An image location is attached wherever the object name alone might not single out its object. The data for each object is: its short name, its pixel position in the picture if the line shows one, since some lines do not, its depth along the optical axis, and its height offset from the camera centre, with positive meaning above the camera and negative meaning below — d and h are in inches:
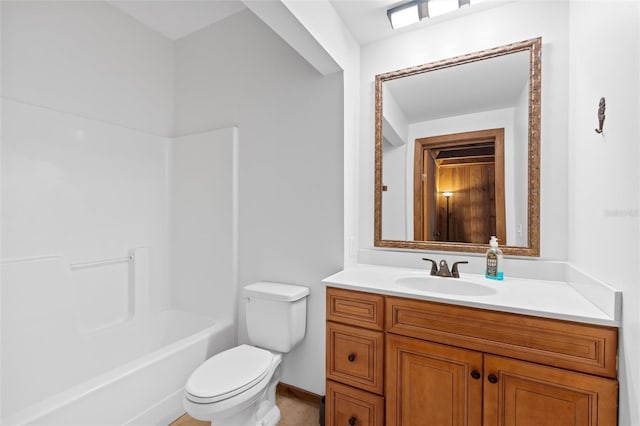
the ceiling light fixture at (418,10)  60.1 +44.2
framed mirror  59.3 +13.9
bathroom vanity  38.5 -22.4
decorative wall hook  40.8 +14.6
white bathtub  52.1 -37.2
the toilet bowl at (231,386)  50.8 -32.9
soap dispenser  58.5 -10.4
